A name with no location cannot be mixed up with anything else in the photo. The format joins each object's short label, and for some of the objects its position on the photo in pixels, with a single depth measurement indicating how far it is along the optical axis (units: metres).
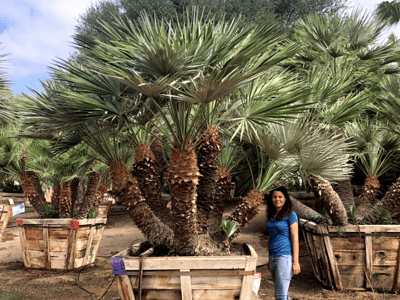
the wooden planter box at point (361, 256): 4.58
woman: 3.22
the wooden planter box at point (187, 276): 3.05
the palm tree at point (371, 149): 5.40
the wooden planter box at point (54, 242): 5.79
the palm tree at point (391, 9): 13.05
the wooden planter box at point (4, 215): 9.62
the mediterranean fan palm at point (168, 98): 2.73
